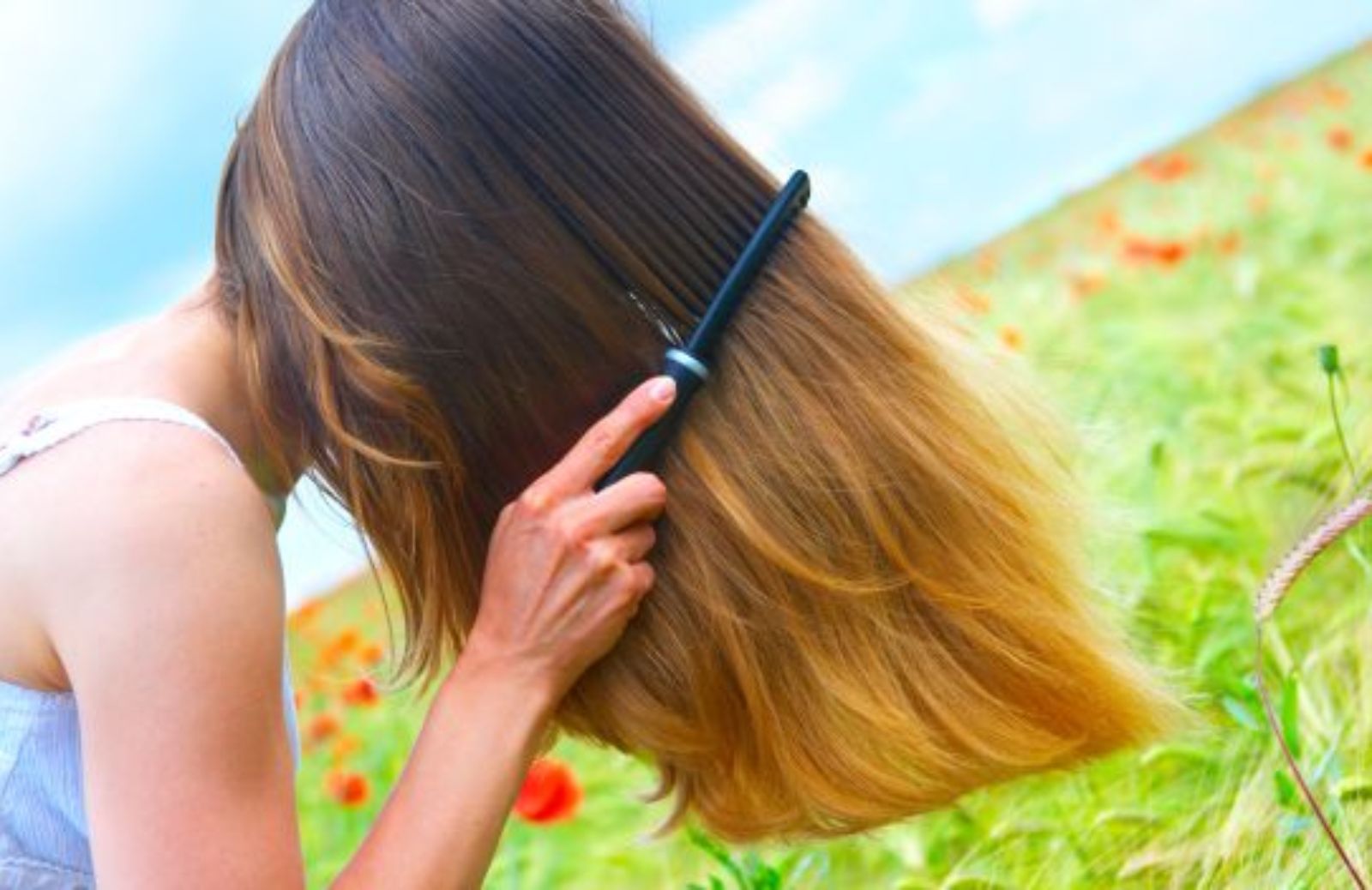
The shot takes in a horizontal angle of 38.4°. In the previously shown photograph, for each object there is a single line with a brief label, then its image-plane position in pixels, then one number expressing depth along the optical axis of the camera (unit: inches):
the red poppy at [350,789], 91.9
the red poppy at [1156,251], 112.8
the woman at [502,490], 53.2
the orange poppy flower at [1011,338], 103.2
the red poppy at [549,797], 78.1
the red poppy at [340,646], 107.0
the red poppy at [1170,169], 138.4
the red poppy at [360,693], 98.0
